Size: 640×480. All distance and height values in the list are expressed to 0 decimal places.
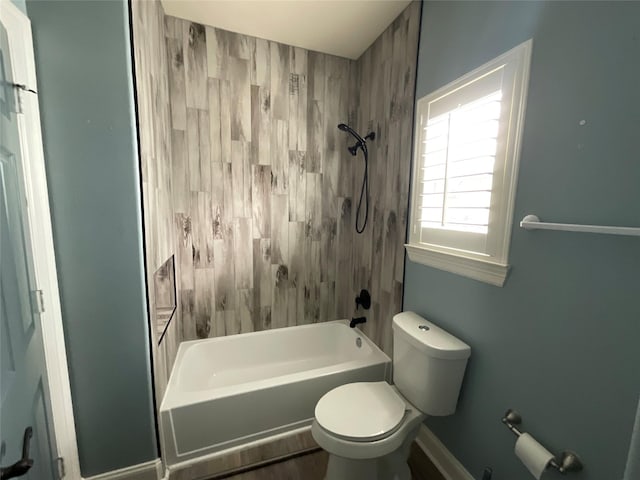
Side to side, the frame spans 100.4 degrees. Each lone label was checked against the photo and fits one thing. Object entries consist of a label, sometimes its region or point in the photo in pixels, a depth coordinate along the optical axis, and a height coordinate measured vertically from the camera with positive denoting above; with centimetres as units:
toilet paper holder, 86 -83
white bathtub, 145 -119
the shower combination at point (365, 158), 203 +36
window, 105 +18
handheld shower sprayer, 200 +50
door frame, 92 -13
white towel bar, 69 -5
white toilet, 114 -96
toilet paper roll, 90 -84
